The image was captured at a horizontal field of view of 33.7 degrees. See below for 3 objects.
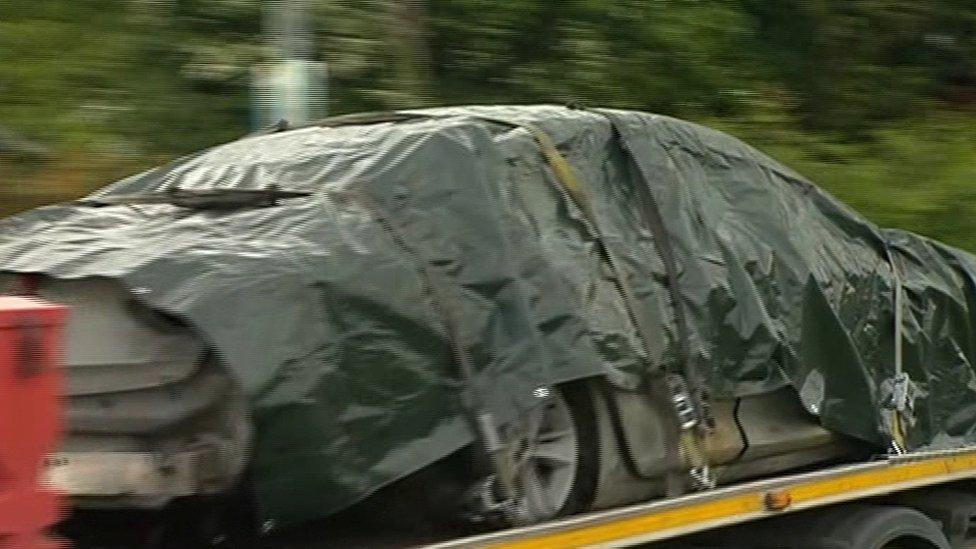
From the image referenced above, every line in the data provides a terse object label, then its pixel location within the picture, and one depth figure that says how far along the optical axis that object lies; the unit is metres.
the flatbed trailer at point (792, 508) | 4.75
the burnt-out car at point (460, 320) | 4.44
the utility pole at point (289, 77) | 8.52
